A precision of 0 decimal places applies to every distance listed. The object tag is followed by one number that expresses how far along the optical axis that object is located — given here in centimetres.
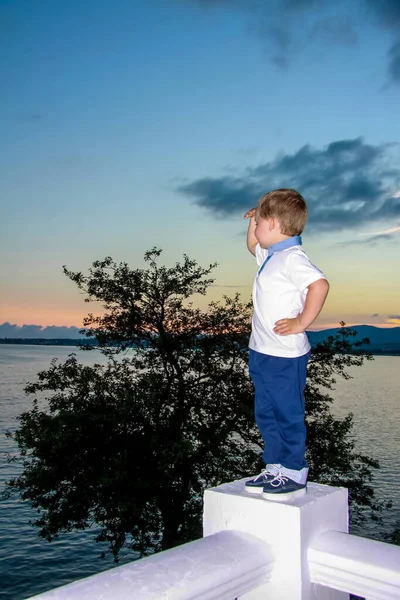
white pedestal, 153
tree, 1404
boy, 214
